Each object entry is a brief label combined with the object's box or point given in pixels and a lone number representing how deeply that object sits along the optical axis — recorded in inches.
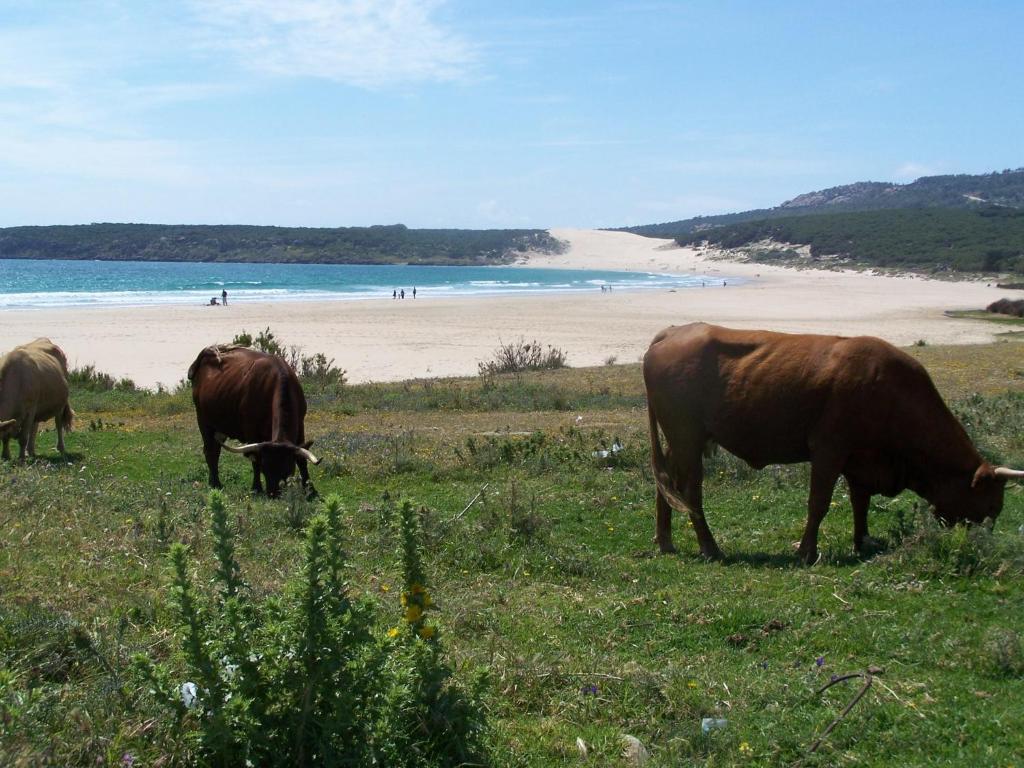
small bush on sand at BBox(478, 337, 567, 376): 1001.5
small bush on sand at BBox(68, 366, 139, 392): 866.8
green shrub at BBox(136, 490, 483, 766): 148.4
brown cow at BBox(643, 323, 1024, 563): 298.8
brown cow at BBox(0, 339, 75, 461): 516.6
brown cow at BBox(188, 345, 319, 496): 412.8
